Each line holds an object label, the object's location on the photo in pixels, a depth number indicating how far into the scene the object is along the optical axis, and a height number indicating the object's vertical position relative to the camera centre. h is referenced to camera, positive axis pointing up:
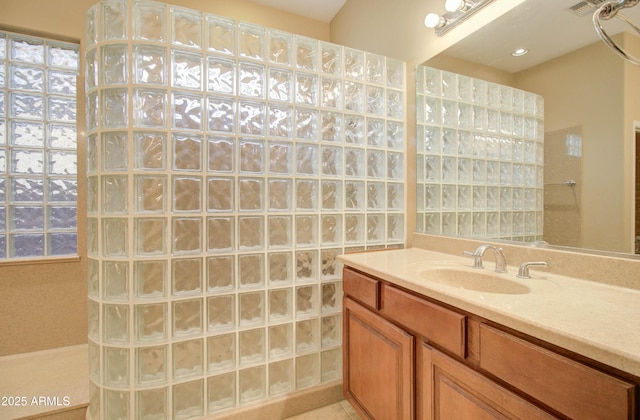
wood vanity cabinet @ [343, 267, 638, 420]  0.59 -0.45
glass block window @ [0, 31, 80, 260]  2.04 +0.48
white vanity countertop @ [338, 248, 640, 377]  0.56 -0.26
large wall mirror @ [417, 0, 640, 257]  0.98 +0.37
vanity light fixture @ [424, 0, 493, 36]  1.41 +1.02
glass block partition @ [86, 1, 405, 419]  1.26 +0.05
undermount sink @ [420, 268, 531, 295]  1.09 -0.29
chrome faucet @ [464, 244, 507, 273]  1.19 -0.20
